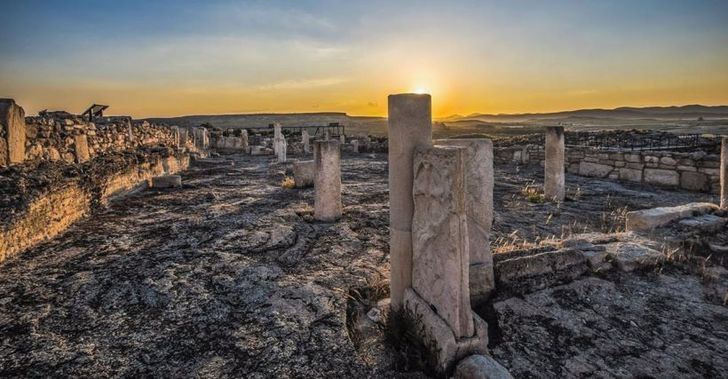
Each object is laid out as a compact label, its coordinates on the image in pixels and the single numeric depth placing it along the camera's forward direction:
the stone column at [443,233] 2.74
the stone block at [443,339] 2.76
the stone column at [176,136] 21.42
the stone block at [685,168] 10.19
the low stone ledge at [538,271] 4.12
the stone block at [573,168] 13.68
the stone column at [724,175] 6.79
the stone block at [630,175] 11.52
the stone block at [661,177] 10.62
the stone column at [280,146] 19.09
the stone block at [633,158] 11.54
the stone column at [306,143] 25.22
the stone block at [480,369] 2.54
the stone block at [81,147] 9.84
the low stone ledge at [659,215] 6.26
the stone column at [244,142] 26.37
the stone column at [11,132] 7.03
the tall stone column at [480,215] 3.96
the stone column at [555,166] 9.27
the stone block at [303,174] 10.99
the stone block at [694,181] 9.96
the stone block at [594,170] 12.59
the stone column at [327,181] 7.33
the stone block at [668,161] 10.61
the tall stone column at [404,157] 3.23
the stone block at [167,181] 11.12
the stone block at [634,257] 4.68
